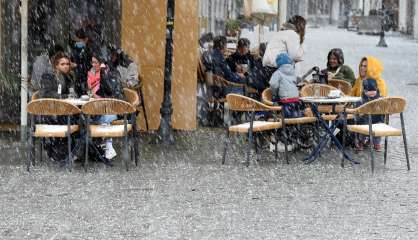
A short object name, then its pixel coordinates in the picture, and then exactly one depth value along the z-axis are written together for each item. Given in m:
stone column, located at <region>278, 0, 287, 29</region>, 16.58
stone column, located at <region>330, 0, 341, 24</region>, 88.38
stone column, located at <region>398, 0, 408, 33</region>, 61.62
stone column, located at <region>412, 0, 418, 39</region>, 54.03
